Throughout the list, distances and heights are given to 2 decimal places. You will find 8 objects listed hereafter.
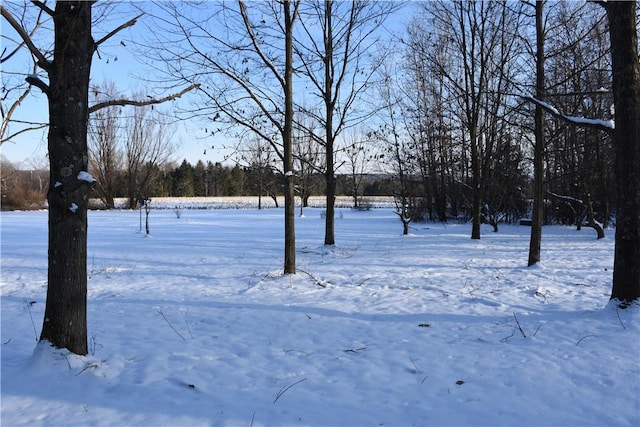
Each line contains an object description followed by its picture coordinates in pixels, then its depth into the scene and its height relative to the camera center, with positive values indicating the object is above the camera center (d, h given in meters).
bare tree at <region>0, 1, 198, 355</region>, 3.38 +0.29
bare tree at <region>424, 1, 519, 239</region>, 12.25 +4.58
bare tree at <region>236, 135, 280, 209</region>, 44.86 +2.30
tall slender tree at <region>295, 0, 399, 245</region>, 11.11 +3.21
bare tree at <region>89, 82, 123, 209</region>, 43.68 +3.95
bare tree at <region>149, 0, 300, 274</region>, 7.52 +2.04
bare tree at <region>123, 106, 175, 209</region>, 44.69 +4.69
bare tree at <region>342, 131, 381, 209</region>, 39.14 +0.51
